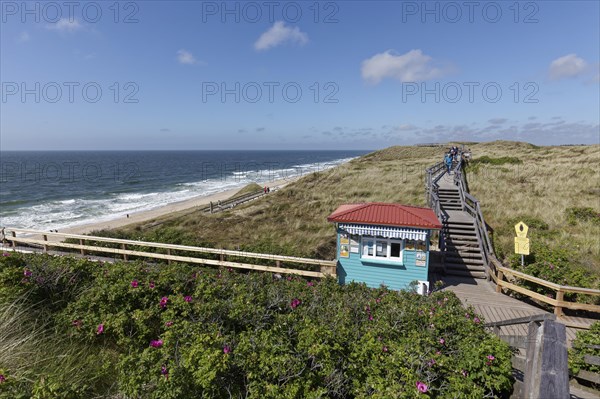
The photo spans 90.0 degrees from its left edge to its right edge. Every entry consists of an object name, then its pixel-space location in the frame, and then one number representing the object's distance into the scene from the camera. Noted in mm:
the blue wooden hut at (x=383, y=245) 9375
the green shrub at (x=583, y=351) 5094
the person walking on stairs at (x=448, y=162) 26528
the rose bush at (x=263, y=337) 3902
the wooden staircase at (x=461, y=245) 11648
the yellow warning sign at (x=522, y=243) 9836
